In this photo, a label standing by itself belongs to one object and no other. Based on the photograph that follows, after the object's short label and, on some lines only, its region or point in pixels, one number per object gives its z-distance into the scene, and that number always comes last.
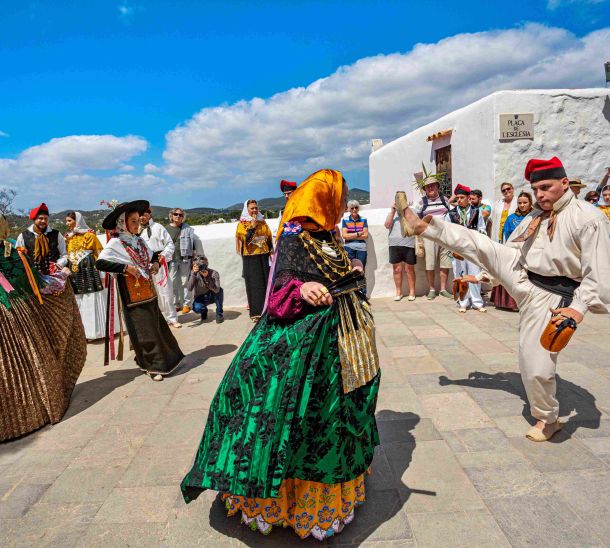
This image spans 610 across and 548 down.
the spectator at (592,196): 7.35
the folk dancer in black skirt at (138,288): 4.48
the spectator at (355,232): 7.87
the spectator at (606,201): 6.90
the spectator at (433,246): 7.18
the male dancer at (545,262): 2.79
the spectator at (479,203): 6.85
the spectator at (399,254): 7.90
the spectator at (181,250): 7.52
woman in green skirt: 2.09
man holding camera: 6.95
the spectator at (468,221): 6.81
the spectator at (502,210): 7.06
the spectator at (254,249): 7.04
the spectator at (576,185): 6.94
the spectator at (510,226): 6.48
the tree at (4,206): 13.09
